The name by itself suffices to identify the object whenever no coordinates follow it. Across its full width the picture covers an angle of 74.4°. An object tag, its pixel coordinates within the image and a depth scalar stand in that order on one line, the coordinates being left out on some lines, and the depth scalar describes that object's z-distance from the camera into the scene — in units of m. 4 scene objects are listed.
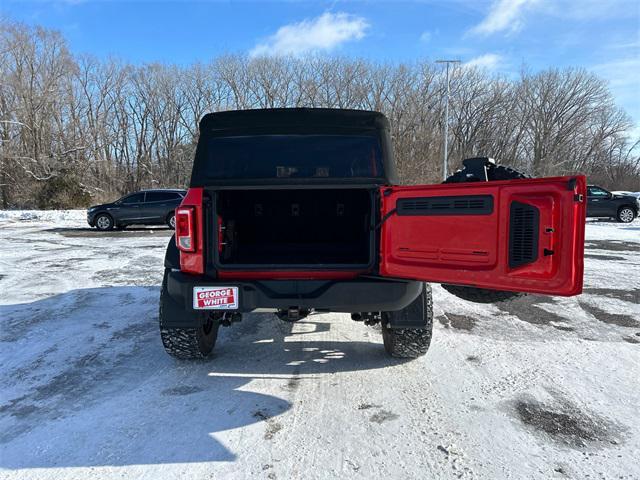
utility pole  28.33
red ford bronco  2.33
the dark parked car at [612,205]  17.77
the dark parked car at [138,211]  15.91
